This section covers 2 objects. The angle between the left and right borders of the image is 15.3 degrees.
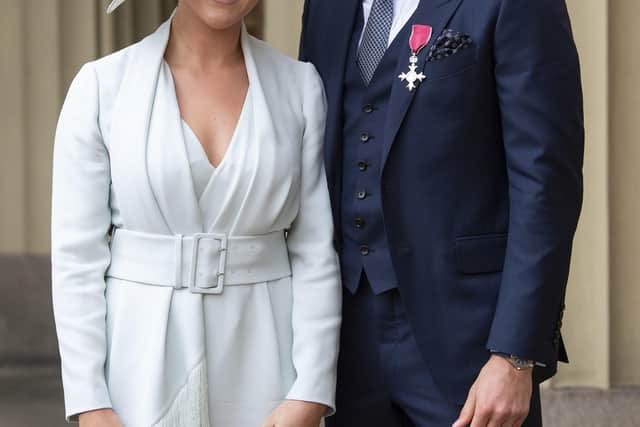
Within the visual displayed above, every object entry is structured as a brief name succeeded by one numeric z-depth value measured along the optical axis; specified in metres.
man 4.09
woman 4.15
